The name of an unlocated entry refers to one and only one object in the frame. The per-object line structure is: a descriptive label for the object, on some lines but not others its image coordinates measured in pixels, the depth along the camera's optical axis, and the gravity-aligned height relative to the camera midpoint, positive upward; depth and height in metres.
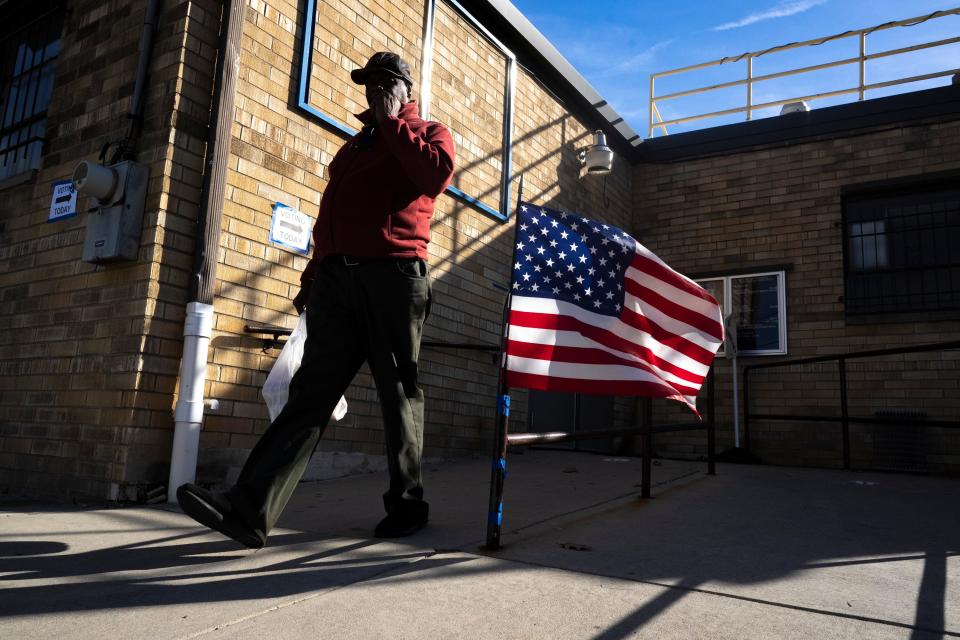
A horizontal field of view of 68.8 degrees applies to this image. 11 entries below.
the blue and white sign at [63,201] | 4.63 +1.41
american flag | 2.83 +0.55
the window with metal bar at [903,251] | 8.28 +2.41
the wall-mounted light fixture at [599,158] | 8.59 +3.39
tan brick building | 4.04 +1.50
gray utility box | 4.00 +1.14
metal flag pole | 2.58 -0.09
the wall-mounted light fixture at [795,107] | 9.38 +4.53
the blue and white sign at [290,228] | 4.67 +1.31
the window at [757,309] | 9.04 +1.76
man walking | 2.62 +0.56
